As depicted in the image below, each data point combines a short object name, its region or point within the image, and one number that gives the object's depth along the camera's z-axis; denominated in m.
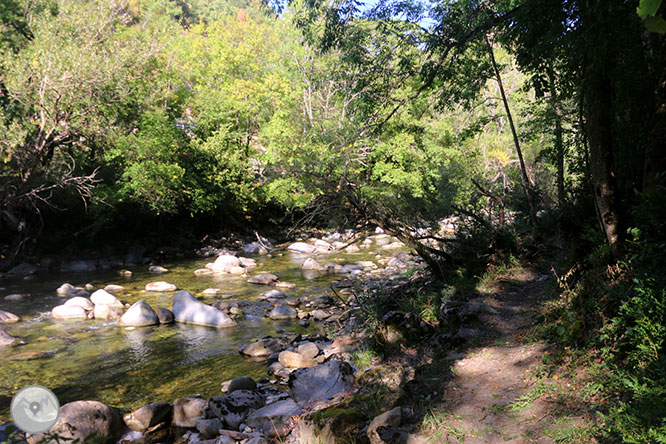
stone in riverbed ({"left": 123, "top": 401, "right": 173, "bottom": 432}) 5.41
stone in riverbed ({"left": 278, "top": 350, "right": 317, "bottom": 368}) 7.02
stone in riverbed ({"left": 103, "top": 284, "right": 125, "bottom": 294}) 12.85
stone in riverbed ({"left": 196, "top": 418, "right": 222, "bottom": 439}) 5.16
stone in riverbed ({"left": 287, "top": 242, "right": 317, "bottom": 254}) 19.64
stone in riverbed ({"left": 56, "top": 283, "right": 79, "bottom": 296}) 12.55
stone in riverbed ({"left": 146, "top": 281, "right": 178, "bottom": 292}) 12.89
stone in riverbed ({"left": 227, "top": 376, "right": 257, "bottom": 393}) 6.22
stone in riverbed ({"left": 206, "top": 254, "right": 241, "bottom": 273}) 15.87
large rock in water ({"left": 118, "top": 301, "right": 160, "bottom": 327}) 9.66
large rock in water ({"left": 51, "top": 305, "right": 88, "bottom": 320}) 10.20
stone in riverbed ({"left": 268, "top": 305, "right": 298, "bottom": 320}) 10.05
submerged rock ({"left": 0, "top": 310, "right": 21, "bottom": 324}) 9.77
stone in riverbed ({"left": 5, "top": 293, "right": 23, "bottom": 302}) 11.76
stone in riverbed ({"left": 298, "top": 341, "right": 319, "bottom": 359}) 7.13
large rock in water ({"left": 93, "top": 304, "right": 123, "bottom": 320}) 10.25
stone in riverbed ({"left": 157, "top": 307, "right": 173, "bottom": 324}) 9.88
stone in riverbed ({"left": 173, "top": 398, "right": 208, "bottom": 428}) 5.50
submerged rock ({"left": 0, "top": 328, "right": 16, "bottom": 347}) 8.21
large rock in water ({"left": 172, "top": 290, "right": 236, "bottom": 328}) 9.60
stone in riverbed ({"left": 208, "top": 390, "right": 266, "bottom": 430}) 5.39
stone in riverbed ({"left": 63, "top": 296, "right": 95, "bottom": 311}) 10.57
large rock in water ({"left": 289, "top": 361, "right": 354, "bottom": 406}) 5.47
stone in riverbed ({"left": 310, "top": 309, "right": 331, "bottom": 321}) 9.86
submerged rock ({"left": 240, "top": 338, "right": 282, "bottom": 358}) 7.80
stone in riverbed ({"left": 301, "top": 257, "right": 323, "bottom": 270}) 15.71
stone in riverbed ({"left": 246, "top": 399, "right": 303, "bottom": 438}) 4.88
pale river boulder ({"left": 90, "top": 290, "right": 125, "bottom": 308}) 10.91
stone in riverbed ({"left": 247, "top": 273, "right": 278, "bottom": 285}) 13.73
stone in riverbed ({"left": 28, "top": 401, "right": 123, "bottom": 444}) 5.00
